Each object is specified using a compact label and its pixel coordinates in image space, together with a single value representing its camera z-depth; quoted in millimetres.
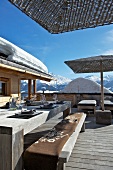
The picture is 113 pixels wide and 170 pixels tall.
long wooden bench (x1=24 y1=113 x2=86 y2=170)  1286
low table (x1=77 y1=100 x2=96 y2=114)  5322
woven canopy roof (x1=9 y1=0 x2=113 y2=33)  1815
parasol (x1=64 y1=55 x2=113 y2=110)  3918
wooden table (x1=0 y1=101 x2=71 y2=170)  1213
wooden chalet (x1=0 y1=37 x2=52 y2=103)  3394
